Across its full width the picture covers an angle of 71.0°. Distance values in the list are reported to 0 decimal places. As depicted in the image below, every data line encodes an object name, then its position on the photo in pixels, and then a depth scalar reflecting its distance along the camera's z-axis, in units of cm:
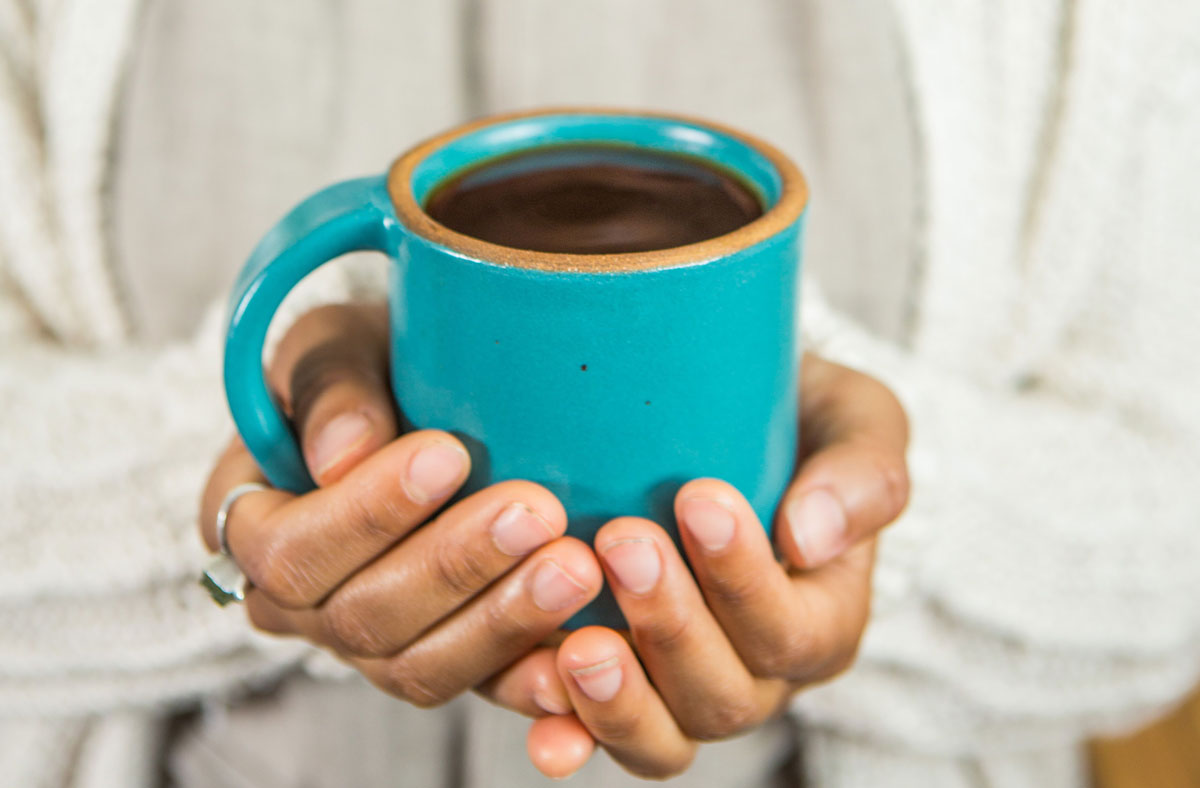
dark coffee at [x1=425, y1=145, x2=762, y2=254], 37
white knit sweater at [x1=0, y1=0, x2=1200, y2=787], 62
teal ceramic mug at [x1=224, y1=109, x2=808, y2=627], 32
